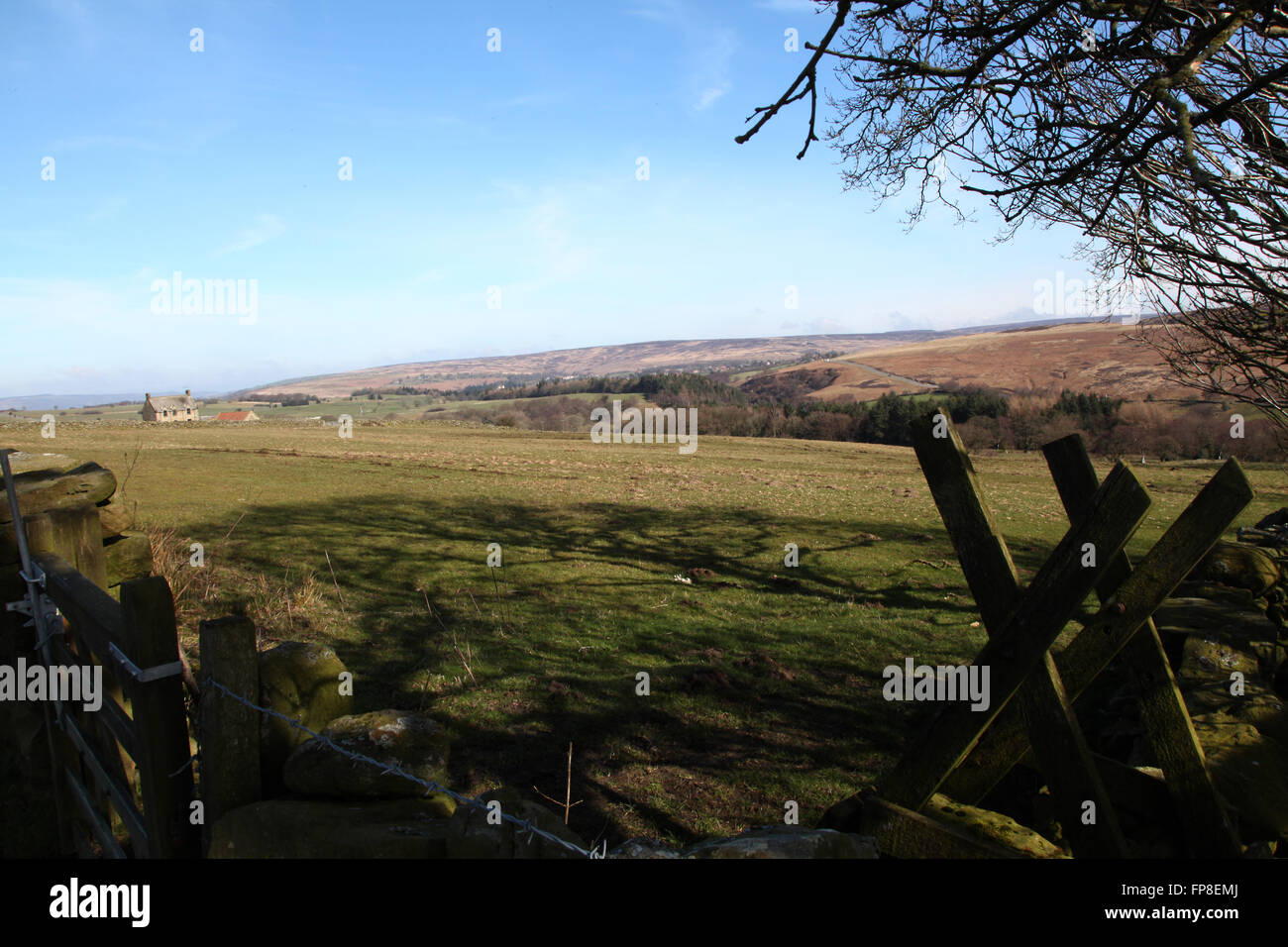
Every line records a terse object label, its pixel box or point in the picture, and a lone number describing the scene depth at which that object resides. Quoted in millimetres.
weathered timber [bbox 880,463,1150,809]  2477
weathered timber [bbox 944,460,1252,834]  2854
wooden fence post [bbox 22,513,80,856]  3975
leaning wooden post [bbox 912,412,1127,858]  2553
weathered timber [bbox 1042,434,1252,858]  3008
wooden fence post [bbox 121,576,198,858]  2379
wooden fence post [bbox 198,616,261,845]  2326
